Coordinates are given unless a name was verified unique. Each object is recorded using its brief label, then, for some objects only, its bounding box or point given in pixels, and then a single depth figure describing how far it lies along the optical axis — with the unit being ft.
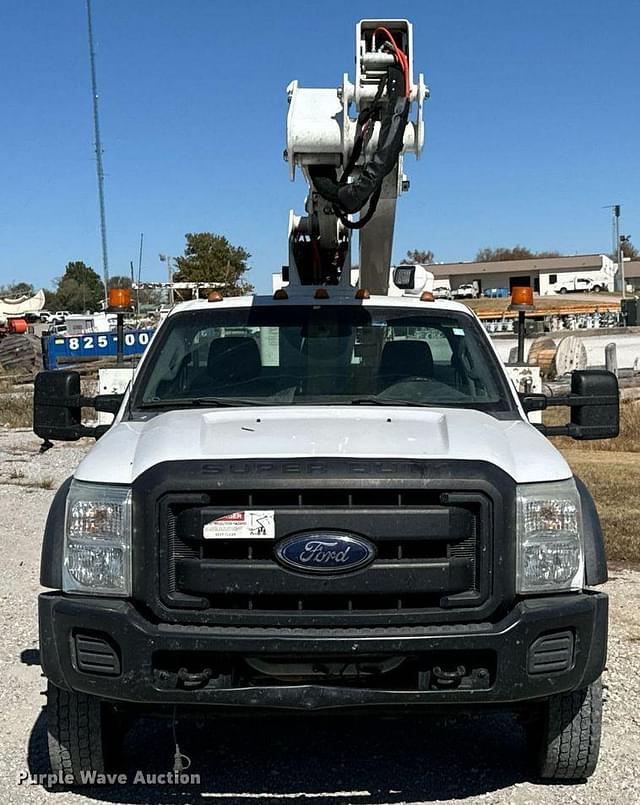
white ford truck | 12.73
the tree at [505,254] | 373.07
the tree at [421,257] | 303.23
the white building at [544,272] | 310.04
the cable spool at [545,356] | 77.20
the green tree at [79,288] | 328.70
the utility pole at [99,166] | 79.00
